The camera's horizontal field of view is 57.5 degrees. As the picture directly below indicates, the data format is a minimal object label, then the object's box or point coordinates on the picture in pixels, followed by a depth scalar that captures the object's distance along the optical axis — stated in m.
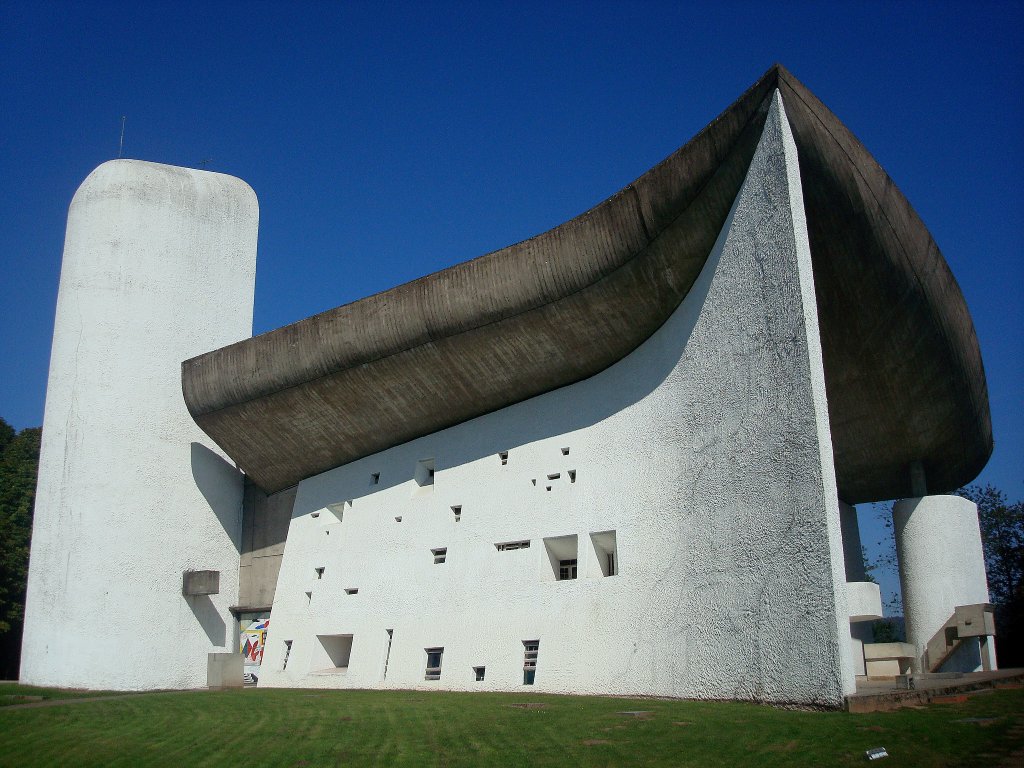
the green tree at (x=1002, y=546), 30.33
